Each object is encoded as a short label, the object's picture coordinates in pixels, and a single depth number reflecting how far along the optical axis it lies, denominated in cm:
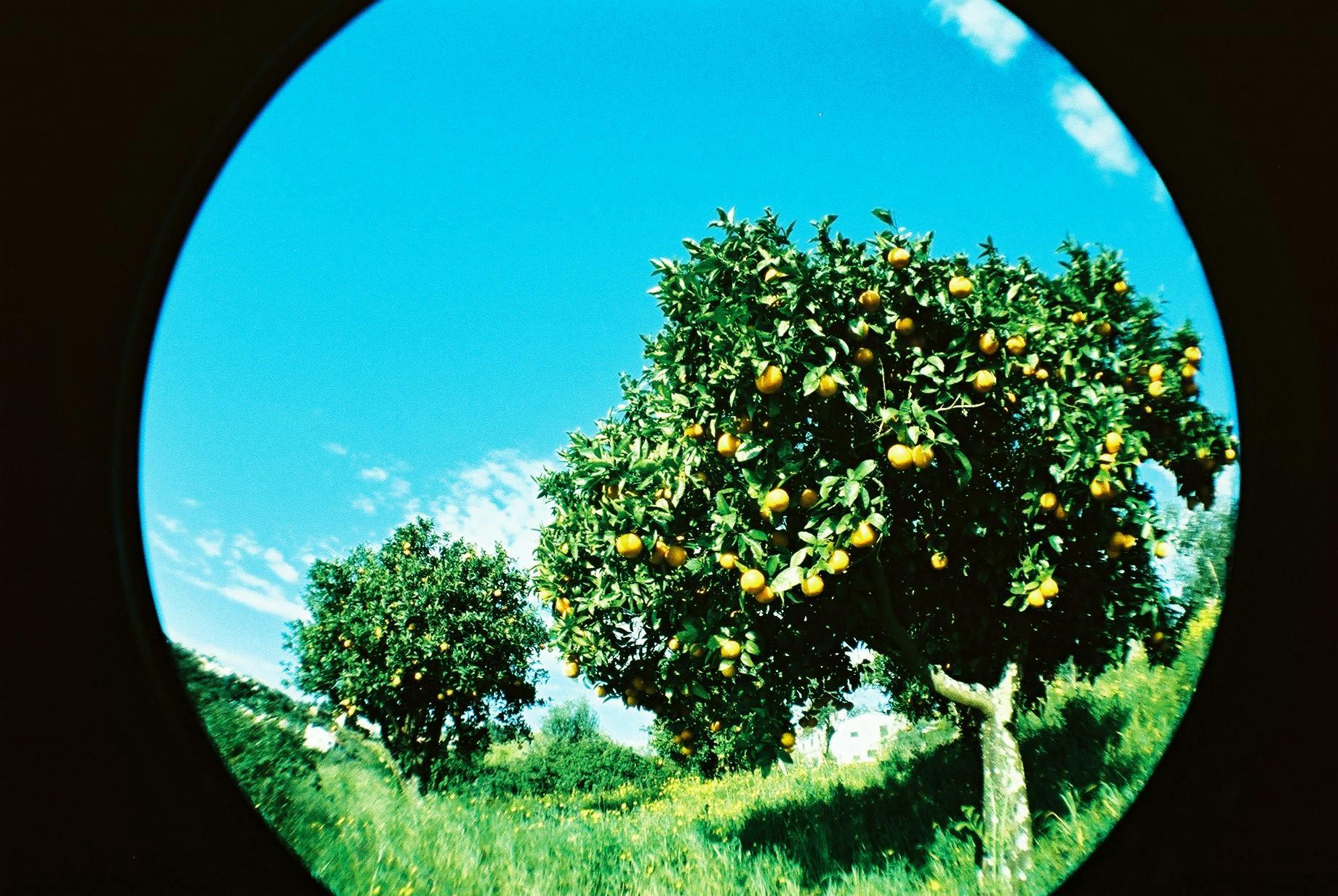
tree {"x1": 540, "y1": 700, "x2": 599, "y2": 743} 1330
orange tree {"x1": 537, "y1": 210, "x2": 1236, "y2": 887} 329
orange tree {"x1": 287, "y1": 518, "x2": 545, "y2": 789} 980
